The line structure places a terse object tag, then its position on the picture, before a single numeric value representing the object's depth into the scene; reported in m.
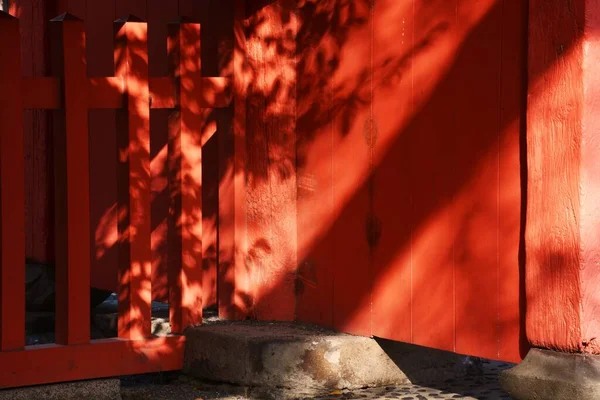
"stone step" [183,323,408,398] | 5.13
